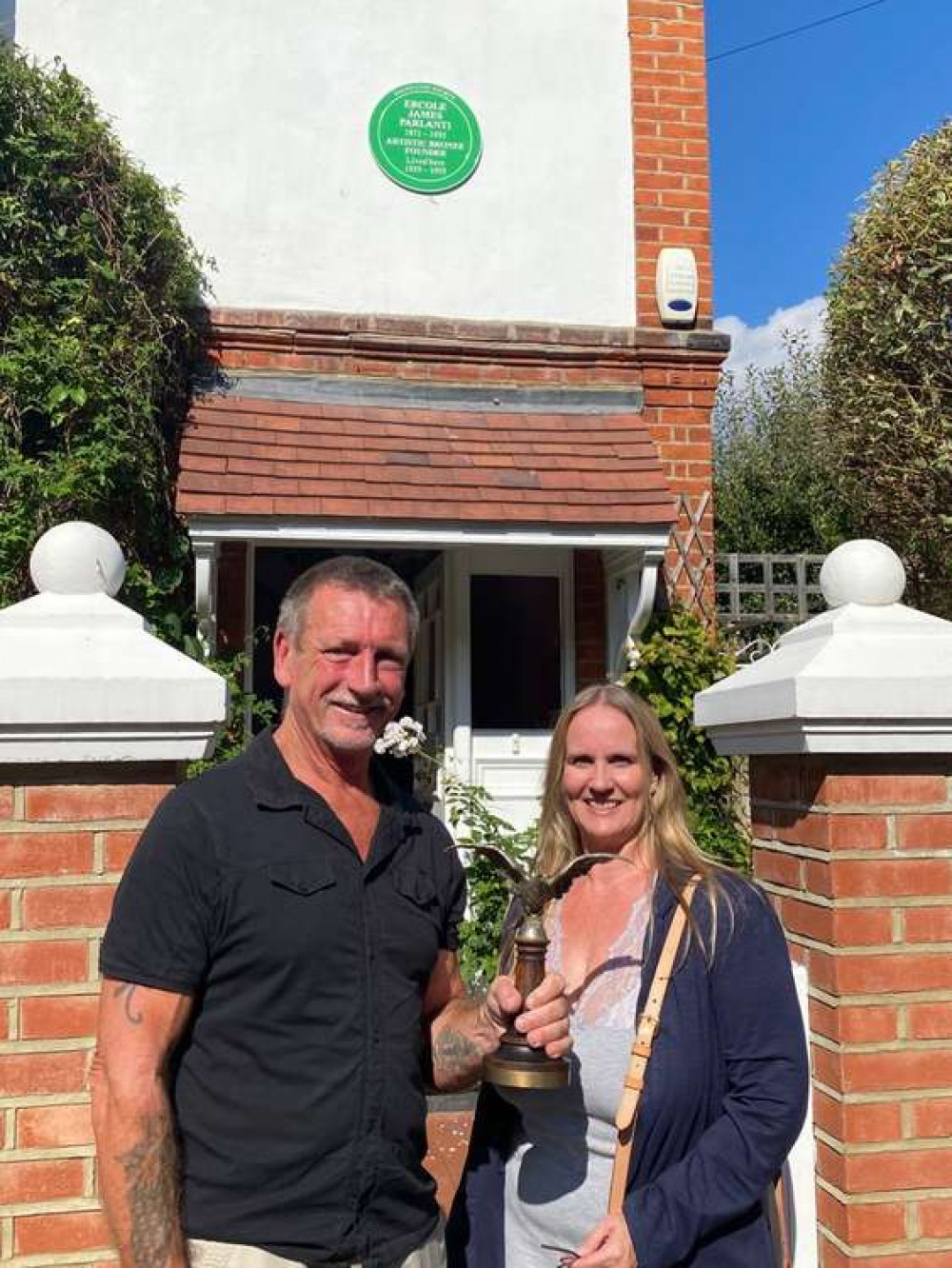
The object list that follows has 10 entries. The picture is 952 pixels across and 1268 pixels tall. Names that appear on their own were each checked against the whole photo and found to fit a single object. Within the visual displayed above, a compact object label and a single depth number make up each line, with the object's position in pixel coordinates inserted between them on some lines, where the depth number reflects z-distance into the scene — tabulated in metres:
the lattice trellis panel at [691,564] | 5.84
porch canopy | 5.13
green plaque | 5.98
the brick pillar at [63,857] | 1.98
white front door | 6.00
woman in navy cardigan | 1.62
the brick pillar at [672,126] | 6.08
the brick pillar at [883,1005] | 2.06
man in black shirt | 1.52
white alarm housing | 5.99
